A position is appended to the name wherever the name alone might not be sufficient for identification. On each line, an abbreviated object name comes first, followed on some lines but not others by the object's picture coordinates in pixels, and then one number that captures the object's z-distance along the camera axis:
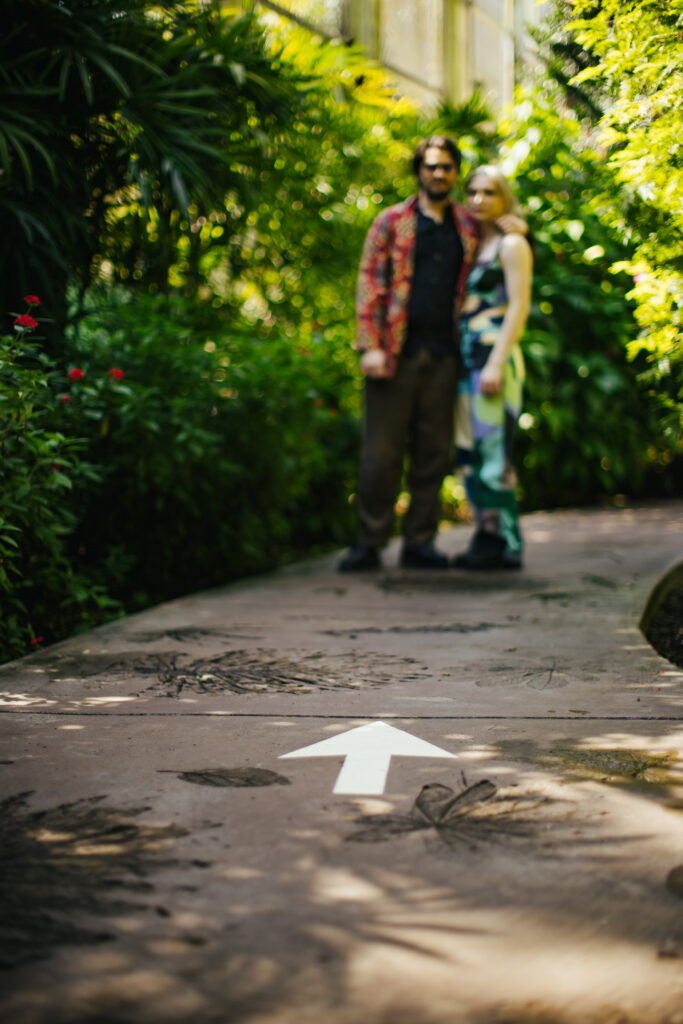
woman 4.36
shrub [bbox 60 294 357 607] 3.86
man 4.45
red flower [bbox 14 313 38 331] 2.83
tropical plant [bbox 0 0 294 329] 3.62
